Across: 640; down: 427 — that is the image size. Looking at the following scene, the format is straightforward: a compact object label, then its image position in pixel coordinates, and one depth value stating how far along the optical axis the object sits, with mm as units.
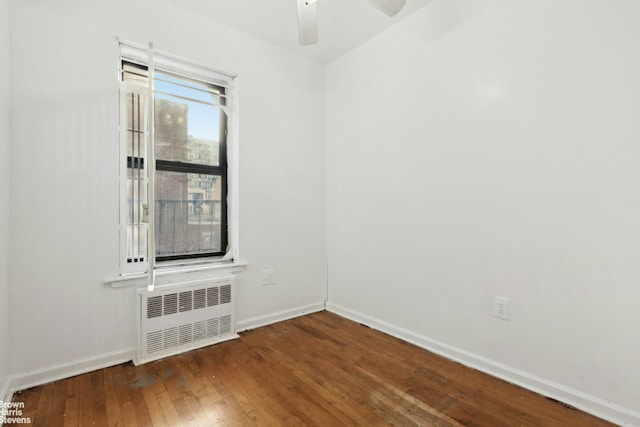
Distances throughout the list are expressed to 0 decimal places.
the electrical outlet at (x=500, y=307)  1967
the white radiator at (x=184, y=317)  2145
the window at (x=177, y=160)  2168
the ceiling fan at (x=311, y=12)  1621
